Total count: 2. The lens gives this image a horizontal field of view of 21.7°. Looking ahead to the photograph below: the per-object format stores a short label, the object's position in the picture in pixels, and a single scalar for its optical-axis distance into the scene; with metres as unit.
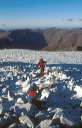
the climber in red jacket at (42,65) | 15.54
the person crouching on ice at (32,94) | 9.84
